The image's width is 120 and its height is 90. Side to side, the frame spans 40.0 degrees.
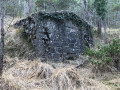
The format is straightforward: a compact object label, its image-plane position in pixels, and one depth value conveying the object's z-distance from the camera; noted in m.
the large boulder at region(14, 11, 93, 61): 5.74
